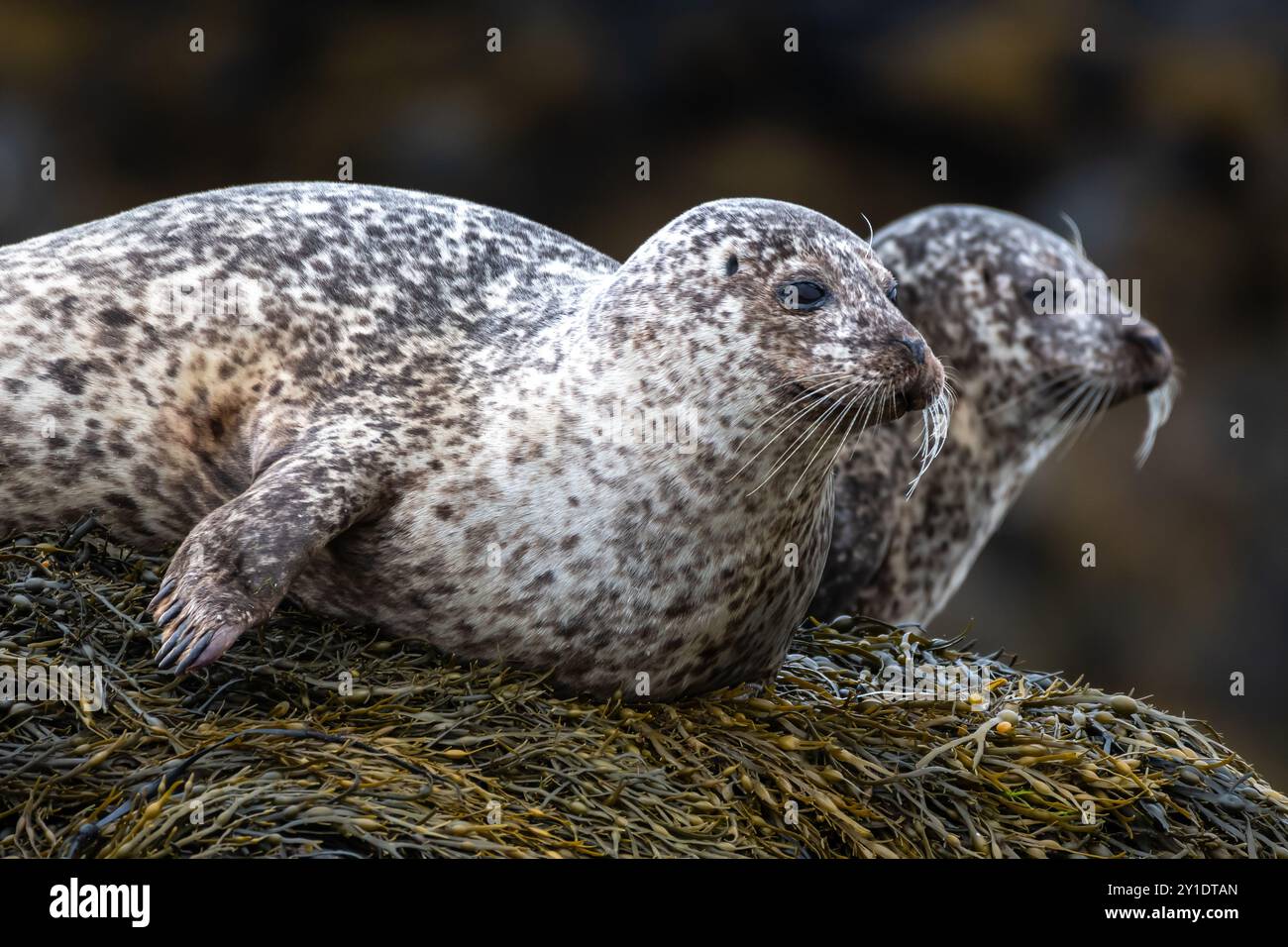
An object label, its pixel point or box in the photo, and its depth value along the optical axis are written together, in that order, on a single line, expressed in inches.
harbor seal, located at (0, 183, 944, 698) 142.6
